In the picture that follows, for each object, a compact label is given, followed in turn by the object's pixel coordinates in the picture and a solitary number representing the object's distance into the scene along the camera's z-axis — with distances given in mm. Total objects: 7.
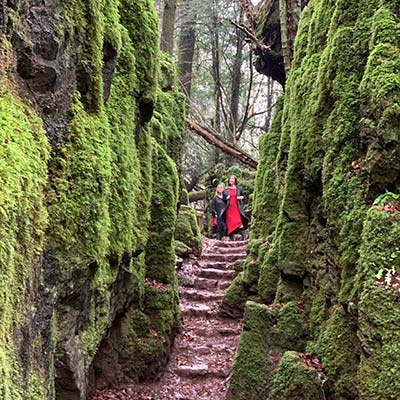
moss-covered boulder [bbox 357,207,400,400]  4074
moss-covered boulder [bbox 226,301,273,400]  6441
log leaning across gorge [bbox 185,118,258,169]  16688
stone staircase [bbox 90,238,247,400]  7477
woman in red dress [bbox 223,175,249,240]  14891
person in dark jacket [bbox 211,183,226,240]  15562
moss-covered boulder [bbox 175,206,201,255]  13691
